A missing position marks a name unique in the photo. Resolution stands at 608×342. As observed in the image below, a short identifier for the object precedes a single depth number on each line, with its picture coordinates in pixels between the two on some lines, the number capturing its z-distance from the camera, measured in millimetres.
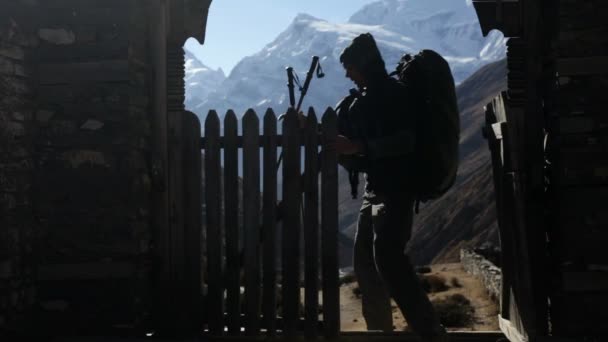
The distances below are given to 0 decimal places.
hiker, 4977
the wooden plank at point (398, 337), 5699
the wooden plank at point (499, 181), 6066
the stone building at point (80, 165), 5922
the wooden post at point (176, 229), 6105
